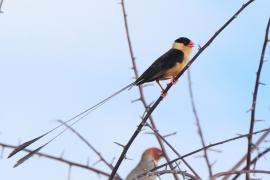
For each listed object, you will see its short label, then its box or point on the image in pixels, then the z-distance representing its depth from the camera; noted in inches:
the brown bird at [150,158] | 327.6
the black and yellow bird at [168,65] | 333.4
